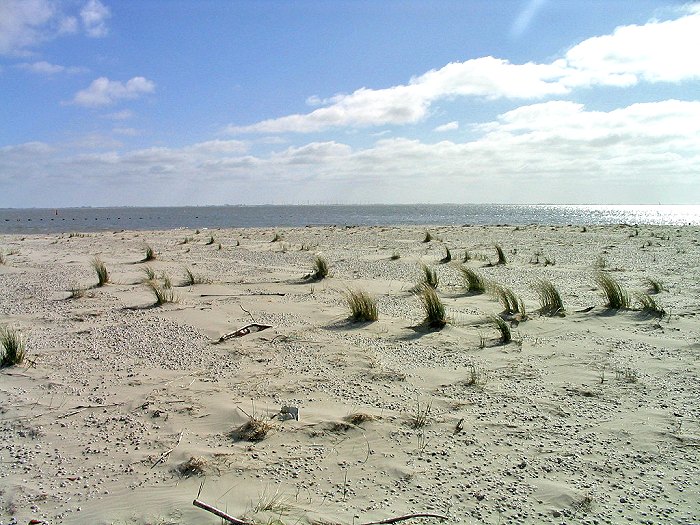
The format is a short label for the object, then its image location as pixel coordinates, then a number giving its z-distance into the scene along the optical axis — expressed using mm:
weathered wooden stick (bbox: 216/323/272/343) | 6051
